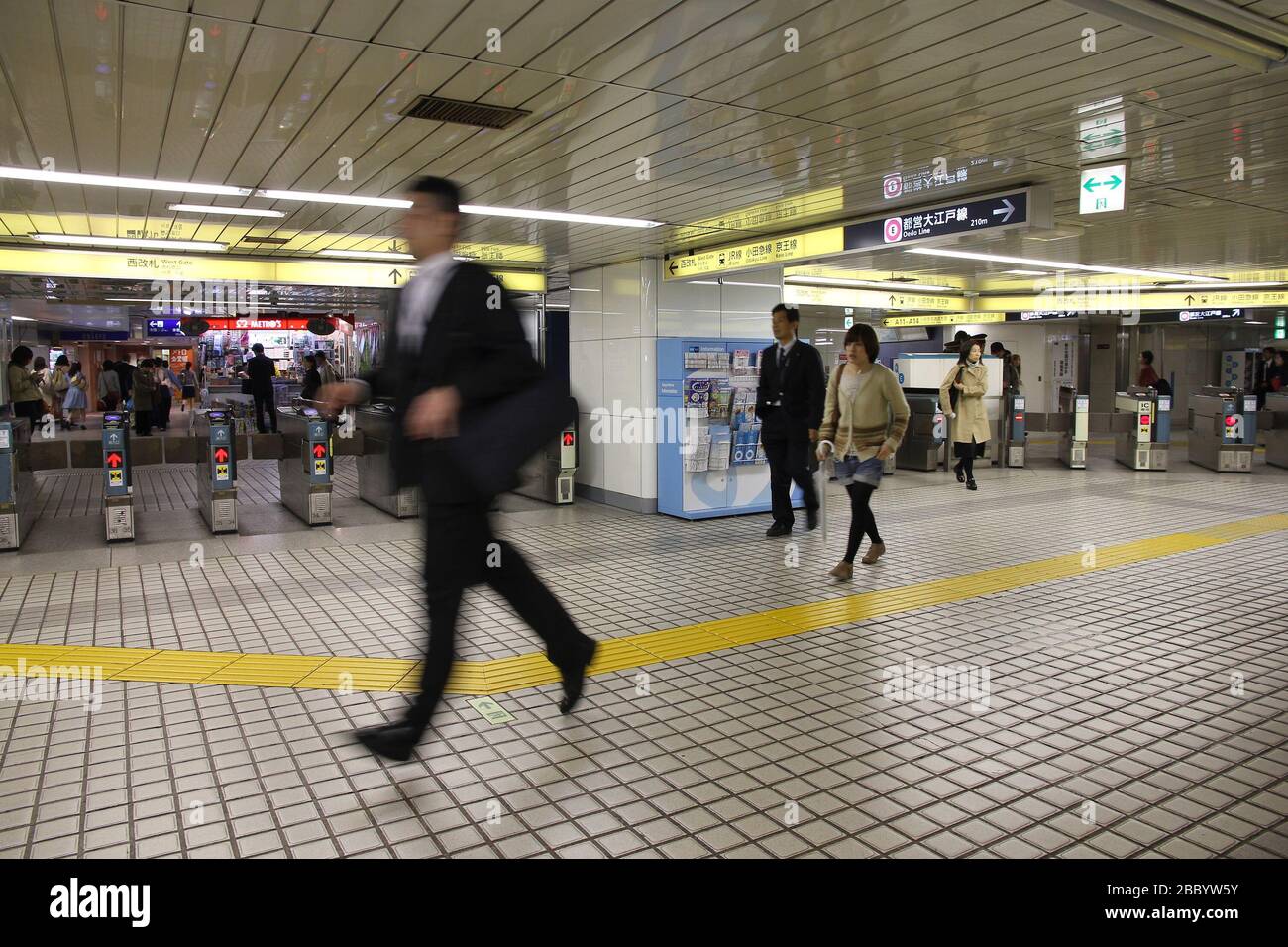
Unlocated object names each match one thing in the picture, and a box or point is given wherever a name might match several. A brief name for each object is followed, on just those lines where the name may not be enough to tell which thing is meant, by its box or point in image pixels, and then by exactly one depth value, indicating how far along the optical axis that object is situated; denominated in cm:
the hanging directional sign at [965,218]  616
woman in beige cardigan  643
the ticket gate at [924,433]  1423
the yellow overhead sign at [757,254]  805
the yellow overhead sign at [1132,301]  1480
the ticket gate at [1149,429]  1396
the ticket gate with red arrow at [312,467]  915
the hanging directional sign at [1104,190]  595
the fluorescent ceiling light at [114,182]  632
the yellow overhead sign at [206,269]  933
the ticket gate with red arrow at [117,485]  820
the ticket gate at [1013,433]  1457
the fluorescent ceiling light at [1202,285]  1428
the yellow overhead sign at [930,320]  1756
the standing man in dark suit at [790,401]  771
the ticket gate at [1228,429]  1348
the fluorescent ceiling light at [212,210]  751
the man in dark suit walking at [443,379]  300
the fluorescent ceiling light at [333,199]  705
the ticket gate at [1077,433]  1409
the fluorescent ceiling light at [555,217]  757
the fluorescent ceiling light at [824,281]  1391
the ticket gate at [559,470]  1045
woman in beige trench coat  1170
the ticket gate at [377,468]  984
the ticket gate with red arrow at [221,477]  870
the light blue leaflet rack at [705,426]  934
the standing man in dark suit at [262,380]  1501
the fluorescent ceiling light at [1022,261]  1037
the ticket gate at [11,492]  767
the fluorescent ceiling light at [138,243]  891
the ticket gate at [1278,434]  1409
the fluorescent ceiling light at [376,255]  1055
